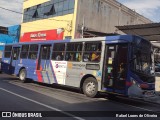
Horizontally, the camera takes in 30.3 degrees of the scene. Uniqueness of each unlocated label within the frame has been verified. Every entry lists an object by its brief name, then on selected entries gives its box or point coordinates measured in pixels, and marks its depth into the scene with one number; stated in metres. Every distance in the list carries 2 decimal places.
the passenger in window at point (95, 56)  13.94
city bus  12.71
